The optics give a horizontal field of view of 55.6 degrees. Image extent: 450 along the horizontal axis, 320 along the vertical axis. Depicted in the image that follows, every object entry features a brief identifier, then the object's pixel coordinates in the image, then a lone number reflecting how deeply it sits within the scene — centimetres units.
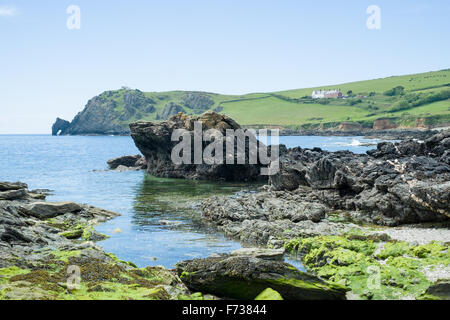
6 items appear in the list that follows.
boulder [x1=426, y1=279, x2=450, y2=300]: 1305
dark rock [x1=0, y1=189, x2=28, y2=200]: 3026
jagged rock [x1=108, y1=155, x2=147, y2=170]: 7869
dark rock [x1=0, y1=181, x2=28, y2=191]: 3216
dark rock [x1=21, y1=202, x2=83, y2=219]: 2759
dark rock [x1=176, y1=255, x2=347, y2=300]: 1365
